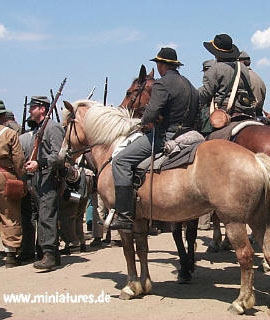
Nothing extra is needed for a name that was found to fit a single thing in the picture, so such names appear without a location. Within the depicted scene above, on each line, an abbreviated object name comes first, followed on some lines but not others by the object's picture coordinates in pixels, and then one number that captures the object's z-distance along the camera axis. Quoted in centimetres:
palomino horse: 564
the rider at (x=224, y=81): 744
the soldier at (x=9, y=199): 851
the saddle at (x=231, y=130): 692
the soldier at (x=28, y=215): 932
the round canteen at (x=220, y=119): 703
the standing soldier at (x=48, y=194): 848
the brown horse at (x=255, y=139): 656
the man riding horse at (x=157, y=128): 628
